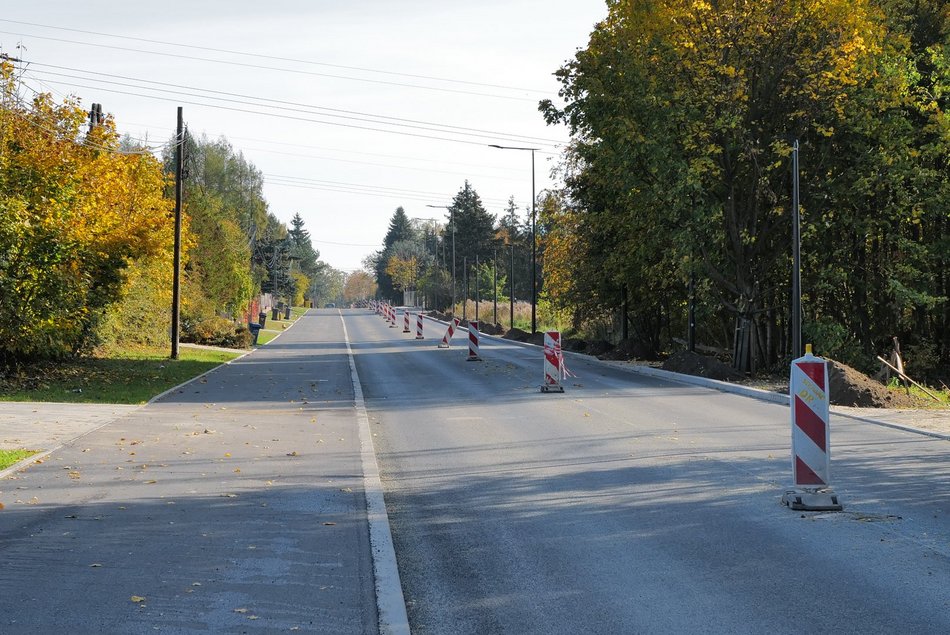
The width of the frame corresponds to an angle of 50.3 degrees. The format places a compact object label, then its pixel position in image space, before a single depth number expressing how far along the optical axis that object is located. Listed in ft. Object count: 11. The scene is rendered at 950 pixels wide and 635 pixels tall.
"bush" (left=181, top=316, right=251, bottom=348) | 152.35
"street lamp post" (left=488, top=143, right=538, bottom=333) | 172.65
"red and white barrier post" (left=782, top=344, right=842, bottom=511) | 29.30
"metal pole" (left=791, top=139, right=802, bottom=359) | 75.82
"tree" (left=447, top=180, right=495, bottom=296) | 448.24
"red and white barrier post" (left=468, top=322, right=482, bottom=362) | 113.16
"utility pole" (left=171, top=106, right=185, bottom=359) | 108.17
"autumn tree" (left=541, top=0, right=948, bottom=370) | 87.25
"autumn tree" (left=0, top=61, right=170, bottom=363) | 71.97
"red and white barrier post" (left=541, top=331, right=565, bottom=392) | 70.95
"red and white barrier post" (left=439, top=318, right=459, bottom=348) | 146.82
